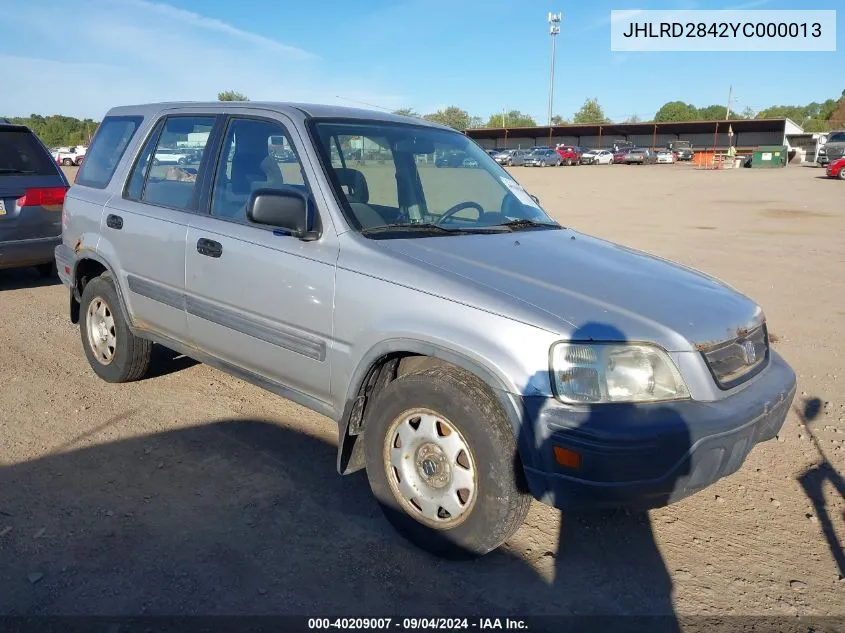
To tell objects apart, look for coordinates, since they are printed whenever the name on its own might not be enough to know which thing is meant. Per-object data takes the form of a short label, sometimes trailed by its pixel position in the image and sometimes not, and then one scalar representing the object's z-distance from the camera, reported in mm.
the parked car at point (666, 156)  56406
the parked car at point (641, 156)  55531
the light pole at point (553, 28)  72338
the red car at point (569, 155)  56688
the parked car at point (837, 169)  31591
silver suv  2695
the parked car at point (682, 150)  59562
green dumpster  45844
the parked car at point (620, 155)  56844
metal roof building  64938
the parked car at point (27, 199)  7527
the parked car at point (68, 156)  47812
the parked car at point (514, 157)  53812
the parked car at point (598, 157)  58031
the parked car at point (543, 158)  53188
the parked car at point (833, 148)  38734
